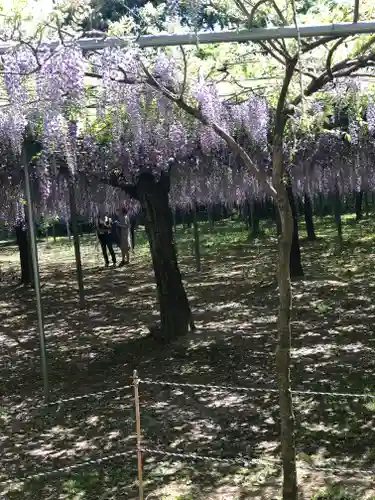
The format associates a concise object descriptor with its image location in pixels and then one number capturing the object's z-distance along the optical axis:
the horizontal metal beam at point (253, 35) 2.76
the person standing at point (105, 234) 12.28
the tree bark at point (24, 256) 11.72
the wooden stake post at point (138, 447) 2.95
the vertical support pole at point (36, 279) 5.14
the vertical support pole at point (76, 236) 7.74
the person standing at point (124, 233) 12.23
